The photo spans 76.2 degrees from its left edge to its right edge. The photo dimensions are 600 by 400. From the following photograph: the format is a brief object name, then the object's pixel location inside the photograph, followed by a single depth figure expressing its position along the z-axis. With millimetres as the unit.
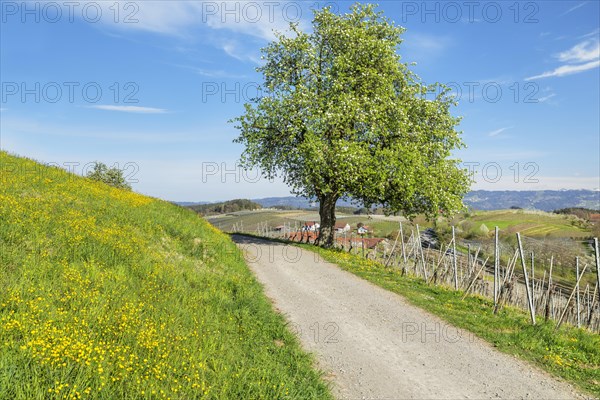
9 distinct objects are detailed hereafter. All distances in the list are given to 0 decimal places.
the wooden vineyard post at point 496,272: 16391
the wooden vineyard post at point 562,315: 14250
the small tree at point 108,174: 59069
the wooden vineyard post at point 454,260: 20950
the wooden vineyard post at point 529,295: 14367
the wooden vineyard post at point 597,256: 14166
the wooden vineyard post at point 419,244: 22311
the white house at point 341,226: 99625
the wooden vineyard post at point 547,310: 15078
